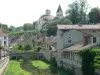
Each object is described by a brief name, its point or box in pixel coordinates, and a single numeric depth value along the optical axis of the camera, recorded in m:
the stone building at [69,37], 47.70
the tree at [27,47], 86.51
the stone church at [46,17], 138.38
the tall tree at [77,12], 101.25
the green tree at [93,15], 98.75
